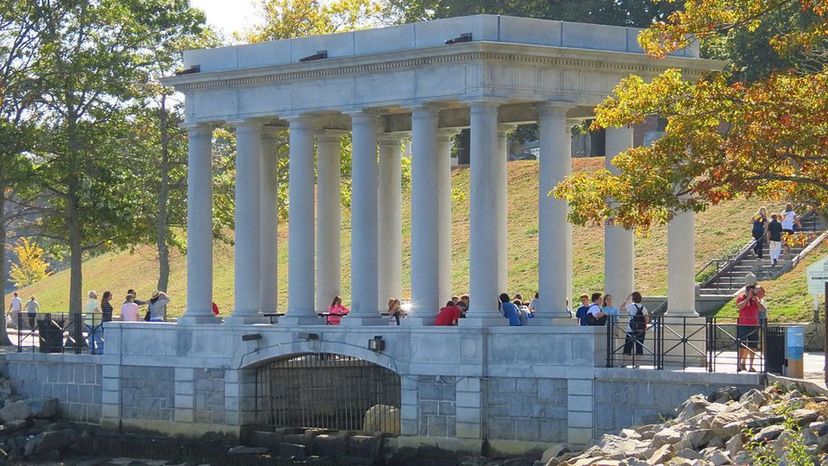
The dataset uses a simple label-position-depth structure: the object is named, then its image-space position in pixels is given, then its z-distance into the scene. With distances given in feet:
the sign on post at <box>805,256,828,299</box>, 149.12
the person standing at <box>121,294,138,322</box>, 157.48
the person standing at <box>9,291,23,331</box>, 214.98
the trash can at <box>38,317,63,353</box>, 161.58
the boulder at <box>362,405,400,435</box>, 139.74
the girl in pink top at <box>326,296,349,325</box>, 144.96
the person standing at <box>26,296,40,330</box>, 185.55
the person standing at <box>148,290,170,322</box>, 157.58
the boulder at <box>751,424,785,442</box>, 98.37
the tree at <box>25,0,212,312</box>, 181.16
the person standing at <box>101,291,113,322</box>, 158.51
